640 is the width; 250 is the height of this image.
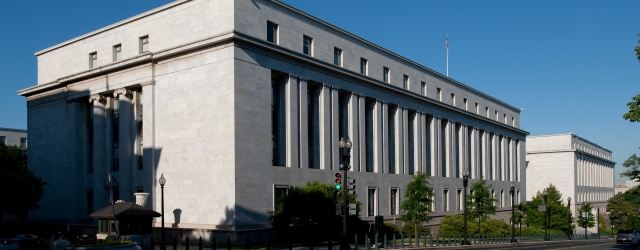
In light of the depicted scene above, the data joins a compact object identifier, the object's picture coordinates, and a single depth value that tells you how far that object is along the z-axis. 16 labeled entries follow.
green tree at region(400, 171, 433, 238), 56.78
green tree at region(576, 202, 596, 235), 101.71
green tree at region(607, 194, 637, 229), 137.12
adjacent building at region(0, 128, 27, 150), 120.75
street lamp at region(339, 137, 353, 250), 31.25
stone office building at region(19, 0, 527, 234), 44.47
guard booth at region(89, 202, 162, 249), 37.47
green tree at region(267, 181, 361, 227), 43.22
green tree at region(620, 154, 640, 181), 90.59
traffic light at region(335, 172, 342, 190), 31.73
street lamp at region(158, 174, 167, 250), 37.69
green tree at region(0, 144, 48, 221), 51.19
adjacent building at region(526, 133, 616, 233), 131.25
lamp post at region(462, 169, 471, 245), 47.47
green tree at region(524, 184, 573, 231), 97.12
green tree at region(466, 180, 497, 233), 71.75
